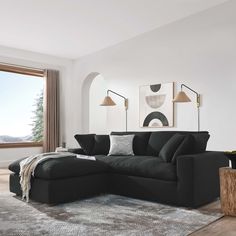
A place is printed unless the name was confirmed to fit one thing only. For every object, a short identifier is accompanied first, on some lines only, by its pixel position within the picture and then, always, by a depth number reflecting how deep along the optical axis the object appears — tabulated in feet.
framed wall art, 18.02
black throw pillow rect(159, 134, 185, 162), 11.94
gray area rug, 8.30
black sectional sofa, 10.80
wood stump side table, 9.94
